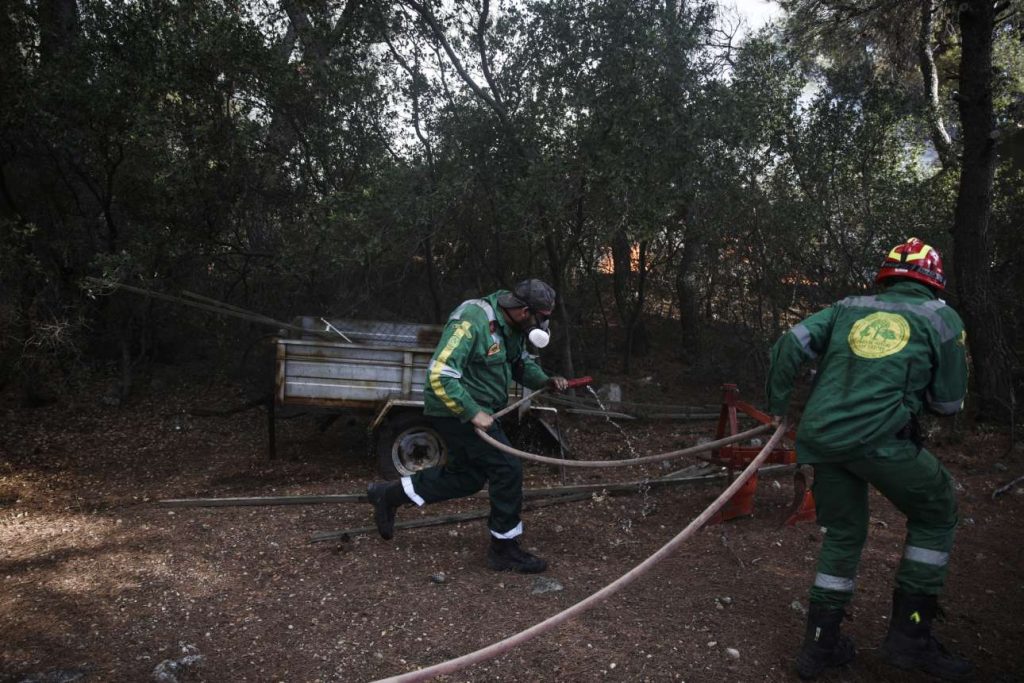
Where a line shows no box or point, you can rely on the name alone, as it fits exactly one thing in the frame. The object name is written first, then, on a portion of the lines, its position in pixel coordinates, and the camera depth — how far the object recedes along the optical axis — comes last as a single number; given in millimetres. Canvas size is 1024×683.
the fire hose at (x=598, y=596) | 2902
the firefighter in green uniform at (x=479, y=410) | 4668
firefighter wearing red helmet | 3480
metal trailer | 6777
